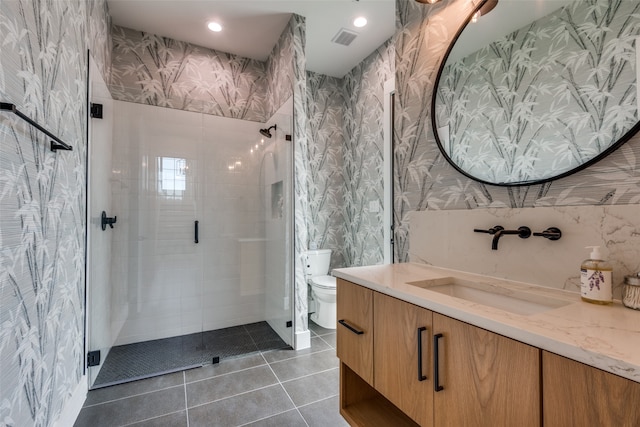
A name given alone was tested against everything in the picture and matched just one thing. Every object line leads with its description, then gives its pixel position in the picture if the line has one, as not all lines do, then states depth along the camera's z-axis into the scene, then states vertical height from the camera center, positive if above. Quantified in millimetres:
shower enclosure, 2402 -210
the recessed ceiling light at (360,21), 2453 +1681
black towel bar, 884 +324
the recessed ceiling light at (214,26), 2562 +1705
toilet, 2713 -681
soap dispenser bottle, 770 -171
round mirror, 829 +447
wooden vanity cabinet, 618 -406
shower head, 2814 +834
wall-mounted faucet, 1007 -57
